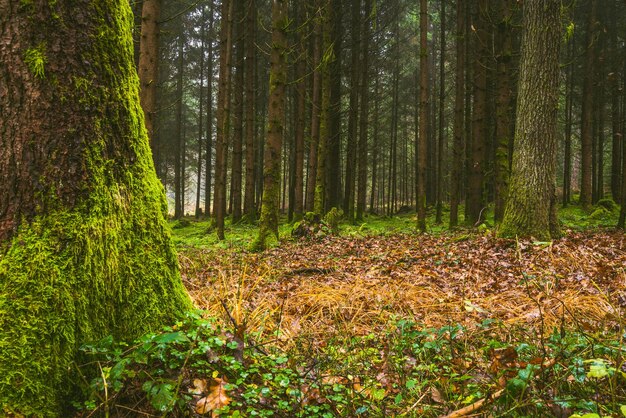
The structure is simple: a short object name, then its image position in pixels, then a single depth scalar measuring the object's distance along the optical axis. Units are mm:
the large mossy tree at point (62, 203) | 1775
